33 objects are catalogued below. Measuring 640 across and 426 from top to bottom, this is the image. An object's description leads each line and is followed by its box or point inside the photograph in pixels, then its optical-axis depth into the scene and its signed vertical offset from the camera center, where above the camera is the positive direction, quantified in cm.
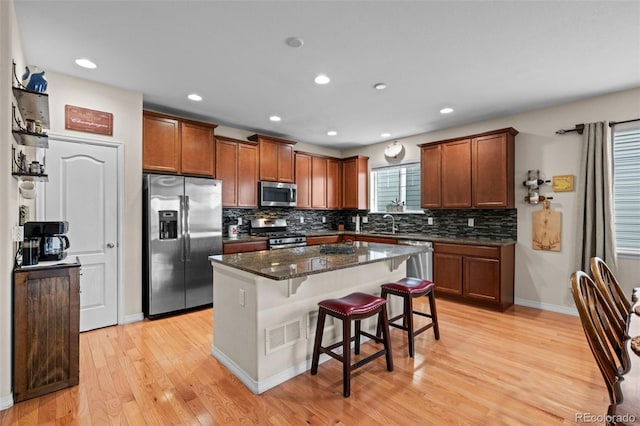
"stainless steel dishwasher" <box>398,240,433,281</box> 458 -79
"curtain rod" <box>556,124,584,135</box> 369 +101
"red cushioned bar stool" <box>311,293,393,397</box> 211 -78
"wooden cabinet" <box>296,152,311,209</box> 570 +61
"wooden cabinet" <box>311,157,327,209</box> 594 +57
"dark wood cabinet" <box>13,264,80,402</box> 206 -83
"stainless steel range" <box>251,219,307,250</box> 482 -38
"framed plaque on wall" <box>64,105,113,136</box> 315 +97
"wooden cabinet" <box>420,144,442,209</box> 483 +57
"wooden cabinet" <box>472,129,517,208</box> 413 +58
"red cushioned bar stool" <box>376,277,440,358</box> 268 -75
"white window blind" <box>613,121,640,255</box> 345 +30
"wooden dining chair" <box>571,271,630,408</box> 109 -51
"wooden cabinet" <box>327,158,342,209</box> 623 +59
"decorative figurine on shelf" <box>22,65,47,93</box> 219 +94
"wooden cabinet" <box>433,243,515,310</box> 395 -83
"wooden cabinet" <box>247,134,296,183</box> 508 +92
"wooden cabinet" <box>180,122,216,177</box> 407 +84
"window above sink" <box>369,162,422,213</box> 555 +44
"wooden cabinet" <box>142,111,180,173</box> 375 +86
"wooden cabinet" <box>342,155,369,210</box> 613 +58
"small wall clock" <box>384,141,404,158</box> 551 +111
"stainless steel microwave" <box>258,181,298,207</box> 505 +30
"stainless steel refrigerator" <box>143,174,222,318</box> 361 -35
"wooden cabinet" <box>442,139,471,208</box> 450 +57
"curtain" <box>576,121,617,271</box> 348 +14
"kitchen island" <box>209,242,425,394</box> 219 -74
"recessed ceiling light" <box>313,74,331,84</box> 309 +136
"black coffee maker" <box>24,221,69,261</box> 238 -19
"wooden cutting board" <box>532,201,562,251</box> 393 -22
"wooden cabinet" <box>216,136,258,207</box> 460 +63
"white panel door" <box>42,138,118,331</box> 312 -1
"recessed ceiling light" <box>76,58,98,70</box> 280 +138
